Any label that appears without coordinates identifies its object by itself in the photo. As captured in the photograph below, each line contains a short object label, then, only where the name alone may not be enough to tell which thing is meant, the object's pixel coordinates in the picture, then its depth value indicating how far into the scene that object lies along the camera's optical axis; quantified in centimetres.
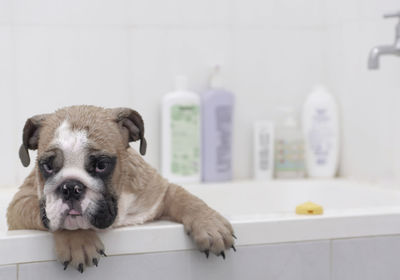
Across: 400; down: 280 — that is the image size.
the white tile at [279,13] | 196
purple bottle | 186
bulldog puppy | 99
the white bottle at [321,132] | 199
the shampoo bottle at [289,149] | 199
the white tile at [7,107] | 173
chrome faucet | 157
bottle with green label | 183
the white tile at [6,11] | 173
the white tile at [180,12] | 185
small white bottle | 196
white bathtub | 106
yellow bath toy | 124
